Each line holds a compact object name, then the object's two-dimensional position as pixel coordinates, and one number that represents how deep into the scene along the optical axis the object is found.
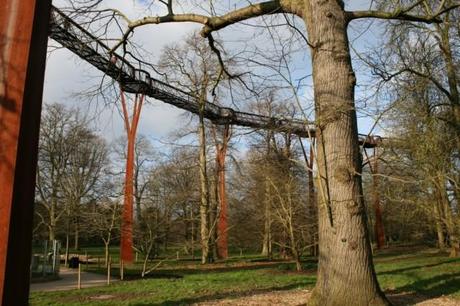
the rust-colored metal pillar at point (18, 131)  2.65
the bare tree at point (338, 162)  5.82
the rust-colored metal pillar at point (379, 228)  39.09
